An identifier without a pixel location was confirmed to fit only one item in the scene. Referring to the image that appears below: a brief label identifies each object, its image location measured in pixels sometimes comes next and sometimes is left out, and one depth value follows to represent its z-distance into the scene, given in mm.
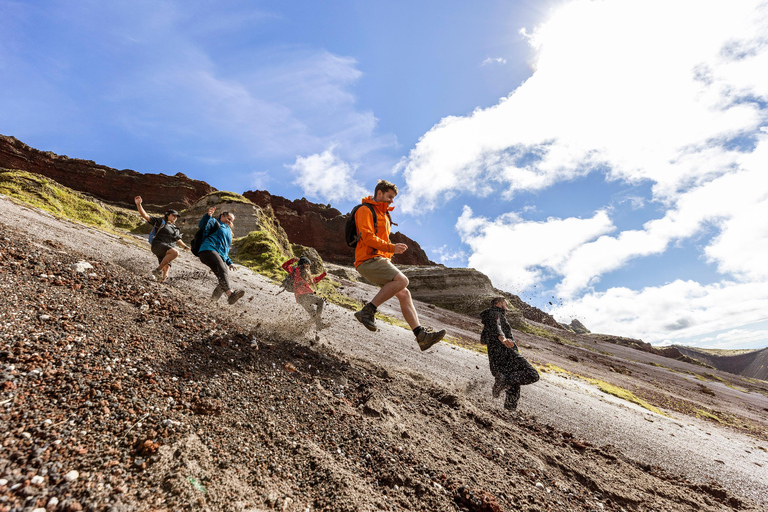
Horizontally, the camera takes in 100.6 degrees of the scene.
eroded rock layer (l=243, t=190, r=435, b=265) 105938
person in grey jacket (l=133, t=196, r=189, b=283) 8355
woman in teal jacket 7336
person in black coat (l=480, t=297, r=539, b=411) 6816
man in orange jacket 5051
